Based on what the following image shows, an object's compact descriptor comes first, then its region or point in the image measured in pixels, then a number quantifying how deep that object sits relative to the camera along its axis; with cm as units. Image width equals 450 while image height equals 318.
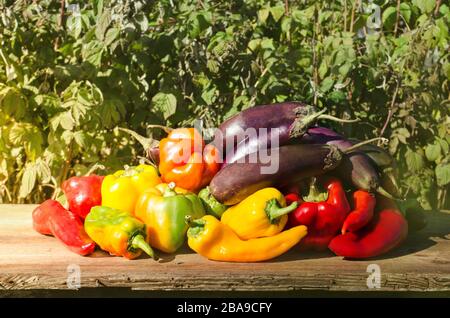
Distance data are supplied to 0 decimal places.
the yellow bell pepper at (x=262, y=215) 225
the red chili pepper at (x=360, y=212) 229
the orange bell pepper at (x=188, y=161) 244
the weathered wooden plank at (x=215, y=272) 207
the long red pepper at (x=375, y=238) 227
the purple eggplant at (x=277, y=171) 231
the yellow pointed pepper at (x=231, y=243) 222
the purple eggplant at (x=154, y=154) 256
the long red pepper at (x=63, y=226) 231
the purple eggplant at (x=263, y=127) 239
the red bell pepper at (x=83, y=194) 251
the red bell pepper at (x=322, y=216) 229
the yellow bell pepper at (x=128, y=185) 242
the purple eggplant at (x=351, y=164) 238
